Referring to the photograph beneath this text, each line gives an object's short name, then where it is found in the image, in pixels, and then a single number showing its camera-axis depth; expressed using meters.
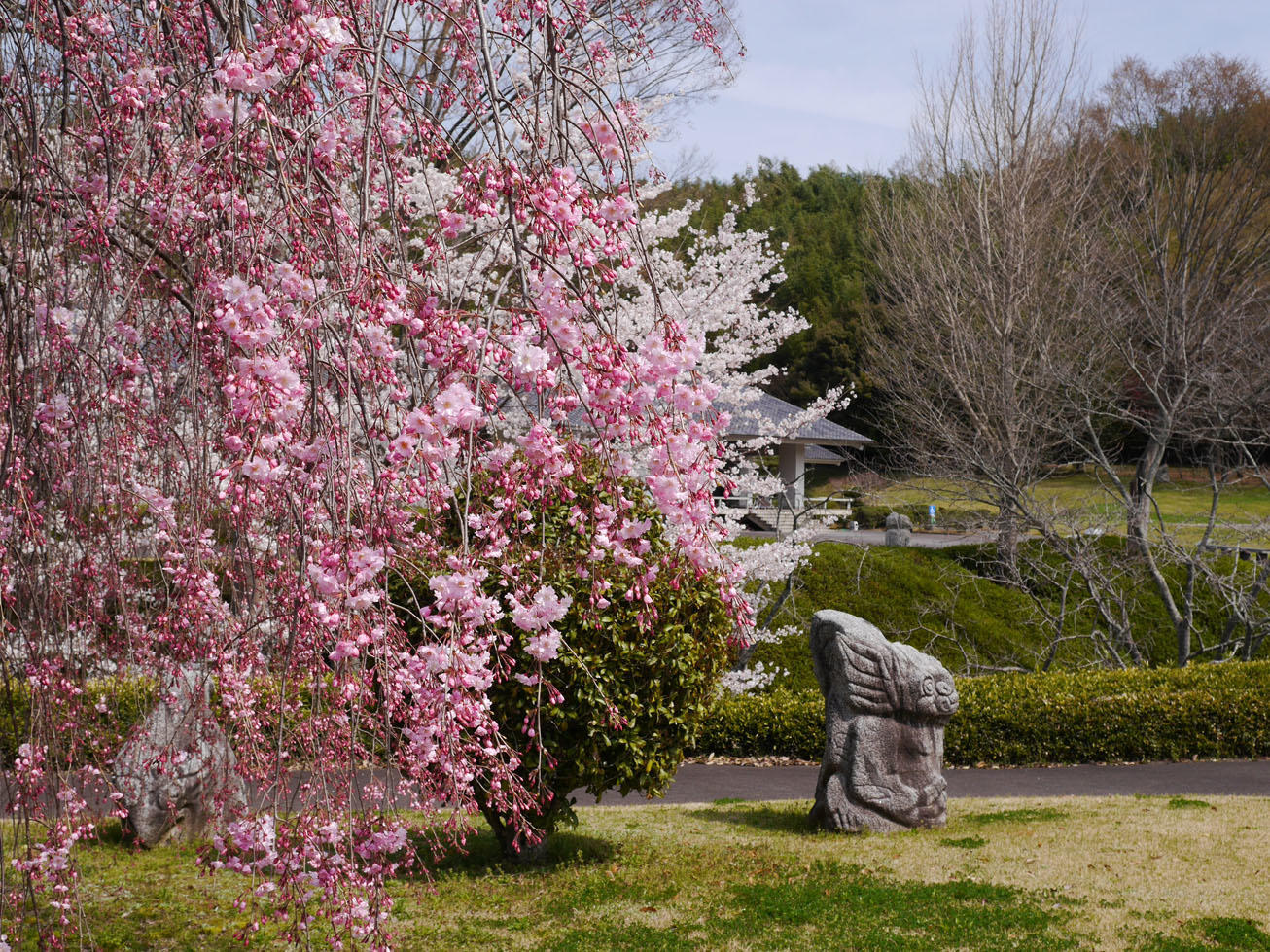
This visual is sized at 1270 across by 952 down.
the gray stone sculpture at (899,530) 19.00
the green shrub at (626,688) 4.91
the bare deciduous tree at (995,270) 13.29
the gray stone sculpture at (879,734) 6.26
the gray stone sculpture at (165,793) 5.36
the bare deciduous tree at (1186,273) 11.56
